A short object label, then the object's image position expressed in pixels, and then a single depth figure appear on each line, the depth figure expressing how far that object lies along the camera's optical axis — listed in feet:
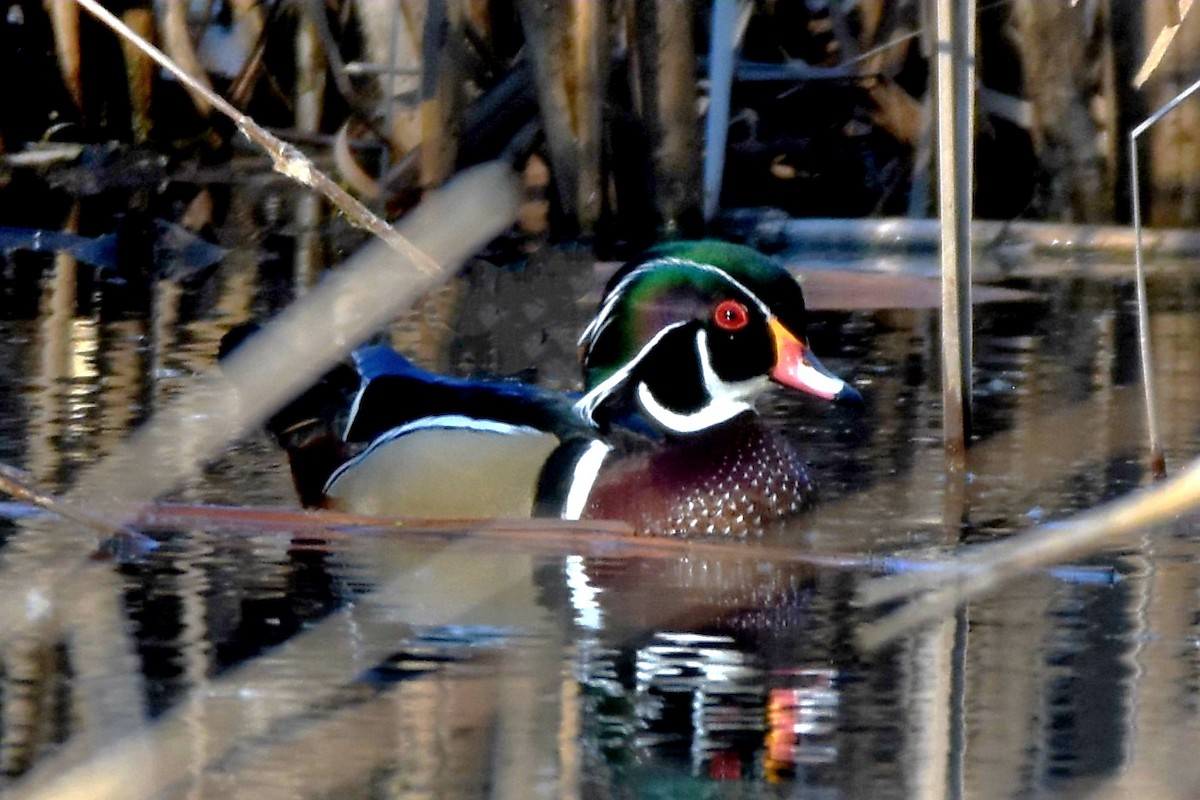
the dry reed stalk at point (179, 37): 56.95
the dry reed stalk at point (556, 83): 49.47
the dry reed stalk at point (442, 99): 50.55
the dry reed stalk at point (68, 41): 58.95
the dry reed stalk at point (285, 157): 22.95
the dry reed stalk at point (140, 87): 60.80
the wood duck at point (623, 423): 27.81
